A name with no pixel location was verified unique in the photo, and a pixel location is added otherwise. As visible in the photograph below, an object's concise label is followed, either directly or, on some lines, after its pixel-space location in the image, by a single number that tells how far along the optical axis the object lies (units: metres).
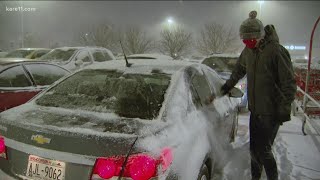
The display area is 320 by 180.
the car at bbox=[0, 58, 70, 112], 3.95
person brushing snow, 2.53
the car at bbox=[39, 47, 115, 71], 8.49
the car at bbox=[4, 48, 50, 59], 11.76
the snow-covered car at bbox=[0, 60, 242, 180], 1.68
